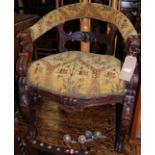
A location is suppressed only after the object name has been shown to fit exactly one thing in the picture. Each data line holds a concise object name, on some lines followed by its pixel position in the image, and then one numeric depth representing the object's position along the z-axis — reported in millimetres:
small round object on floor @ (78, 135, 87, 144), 1091
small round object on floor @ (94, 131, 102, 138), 1304
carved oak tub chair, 1021
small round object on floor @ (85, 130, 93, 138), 1262
